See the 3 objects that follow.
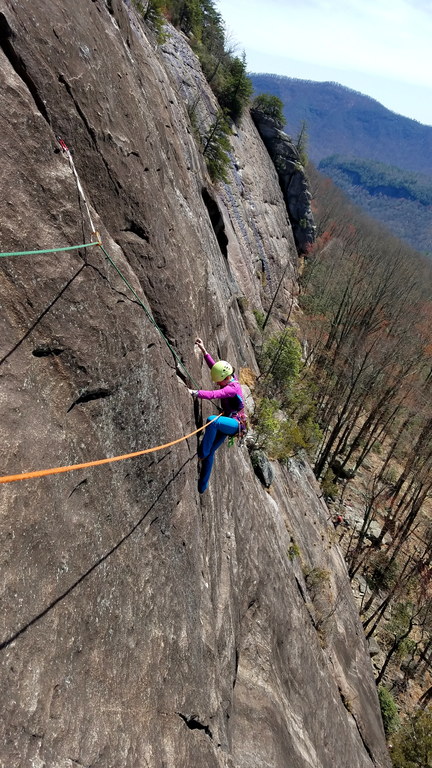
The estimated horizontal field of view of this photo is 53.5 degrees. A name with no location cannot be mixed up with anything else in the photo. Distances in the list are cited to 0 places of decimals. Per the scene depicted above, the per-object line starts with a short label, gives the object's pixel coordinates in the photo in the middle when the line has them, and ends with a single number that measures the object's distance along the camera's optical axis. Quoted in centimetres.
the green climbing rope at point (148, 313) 561
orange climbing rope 318
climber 718
